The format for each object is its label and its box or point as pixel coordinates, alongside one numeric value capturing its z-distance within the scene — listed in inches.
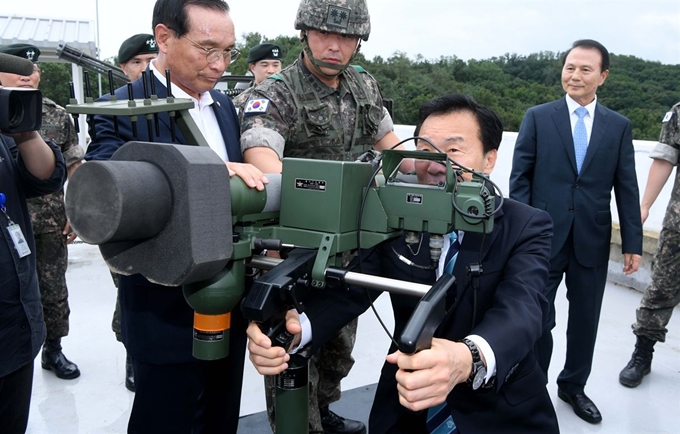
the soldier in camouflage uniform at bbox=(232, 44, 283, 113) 210.8
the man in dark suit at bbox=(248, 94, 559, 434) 45.7
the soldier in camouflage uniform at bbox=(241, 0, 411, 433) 78.7
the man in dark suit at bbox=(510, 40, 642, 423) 108.7
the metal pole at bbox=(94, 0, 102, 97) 434.3
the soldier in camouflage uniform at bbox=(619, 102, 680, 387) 121.0
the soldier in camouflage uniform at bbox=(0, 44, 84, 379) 118.6
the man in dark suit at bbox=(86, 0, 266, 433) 64.4
